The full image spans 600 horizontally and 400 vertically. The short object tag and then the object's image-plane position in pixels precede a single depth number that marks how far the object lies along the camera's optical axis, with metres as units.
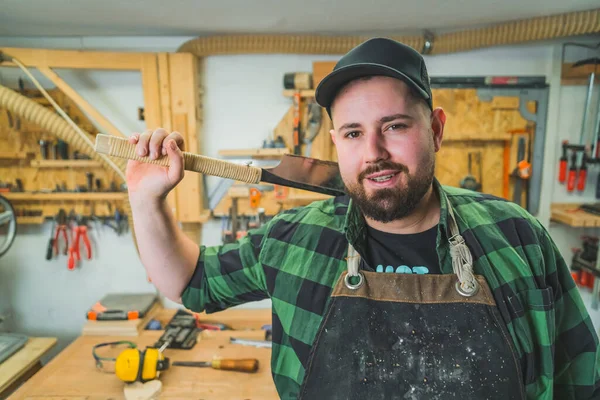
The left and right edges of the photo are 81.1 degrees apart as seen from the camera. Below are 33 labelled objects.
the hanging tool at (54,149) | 2.27
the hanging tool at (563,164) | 2.27
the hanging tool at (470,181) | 2.27
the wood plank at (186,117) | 2.11
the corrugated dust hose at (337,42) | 2.01
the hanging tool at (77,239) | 2.33
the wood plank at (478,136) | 2.18
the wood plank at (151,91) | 2.09
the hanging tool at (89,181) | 2.28
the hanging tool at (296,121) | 2.18
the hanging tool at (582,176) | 2.28
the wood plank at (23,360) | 1.63
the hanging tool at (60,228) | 2.32
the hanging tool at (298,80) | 2.17
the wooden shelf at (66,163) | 2.20
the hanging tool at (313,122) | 2.18
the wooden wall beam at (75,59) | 2.03
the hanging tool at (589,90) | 2.11
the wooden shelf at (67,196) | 2.24
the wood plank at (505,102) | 2.20
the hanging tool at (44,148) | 2.25
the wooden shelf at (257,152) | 2.19
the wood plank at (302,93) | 2.17
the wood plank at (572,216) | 2.07
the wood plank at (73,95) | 2.04
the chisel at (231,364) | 1.64
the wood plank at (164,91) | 2.10
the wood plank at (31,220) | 2.30
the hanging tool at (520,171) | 2.20
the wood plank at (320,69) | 2.16
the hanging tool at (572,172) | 2.28
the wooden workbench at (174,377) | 1.51
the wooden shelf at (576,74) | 2.15
